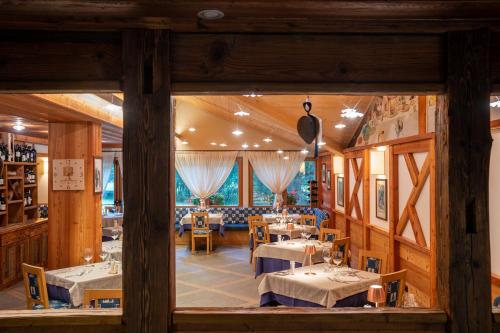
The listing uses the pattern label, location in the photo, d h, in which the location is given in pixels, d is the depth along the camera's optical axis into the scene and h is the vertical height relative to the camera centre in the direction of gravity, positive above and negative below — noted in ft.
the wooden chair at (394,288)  12.00 -3.48
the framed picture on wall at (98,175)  17.74 +0.14
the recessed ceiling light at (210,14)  5.96 +2.48
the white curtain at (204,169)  35.91 +0.74
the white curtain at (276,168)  35.76 +0.79
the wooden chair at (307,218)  27.63 -2.93
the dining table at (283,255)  19.25 -3.86
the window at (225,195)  36.45 -1.63
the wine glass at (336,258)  14.84 -3.06
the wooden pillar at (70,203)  17.34 -1.07
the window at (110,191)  36.58 -1.19
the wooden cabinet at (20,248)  20.26 -3.80
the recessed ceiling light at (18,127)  19.30 +2.56
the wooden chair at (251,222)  27.36 -3.19
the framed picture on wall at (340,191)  28.11 -1.07
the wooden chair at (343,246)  17.39 -3.11
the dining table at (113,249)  17.53 -3.21
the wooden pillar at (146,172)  6.63 +0.10
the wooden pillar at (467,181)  6.68 -0.10
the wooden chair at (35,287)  12.34 -3.40
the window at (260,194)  36.17 -1.55
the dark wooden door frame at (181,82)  6.64 +1.61
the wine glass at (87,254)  14.39 -2.76
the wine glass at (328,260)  14.90 -3.11
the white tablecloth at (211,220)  31.81 -3.40
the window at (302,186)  36.58 -0.86
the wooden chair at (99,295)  10.32 -3.02
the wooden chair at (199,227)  30.68 -3.81
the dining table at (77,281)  12.90 -3.43
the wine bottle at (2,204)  20.81 -1.32
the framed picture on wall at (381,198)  19.89 -1.14
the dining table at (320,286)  12.77 -3.67
